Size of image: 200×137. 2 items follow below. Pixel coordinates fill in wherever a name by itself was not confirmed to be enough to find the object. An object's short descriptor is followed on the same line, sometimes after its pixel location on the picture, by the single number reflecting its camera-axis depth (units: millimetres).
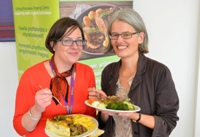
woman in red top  1354
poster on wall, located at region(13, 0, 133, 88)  1964
